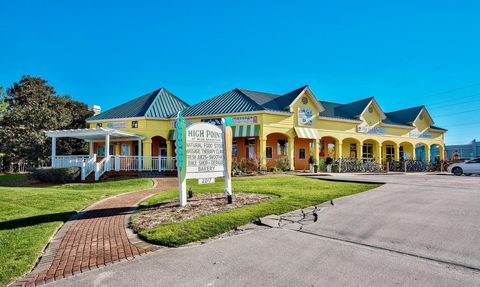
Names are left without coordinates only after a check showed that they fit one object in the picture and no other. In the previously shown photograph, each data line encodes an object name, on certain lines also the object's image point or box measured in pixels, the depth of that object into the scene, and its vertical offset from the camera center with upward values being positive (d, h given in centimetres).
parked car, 2281 -113
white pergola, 2167 +171
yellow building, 2455 +261
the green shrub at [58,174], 1852 -103
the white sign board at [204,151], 871 +14
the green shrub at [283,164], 2403 -74
